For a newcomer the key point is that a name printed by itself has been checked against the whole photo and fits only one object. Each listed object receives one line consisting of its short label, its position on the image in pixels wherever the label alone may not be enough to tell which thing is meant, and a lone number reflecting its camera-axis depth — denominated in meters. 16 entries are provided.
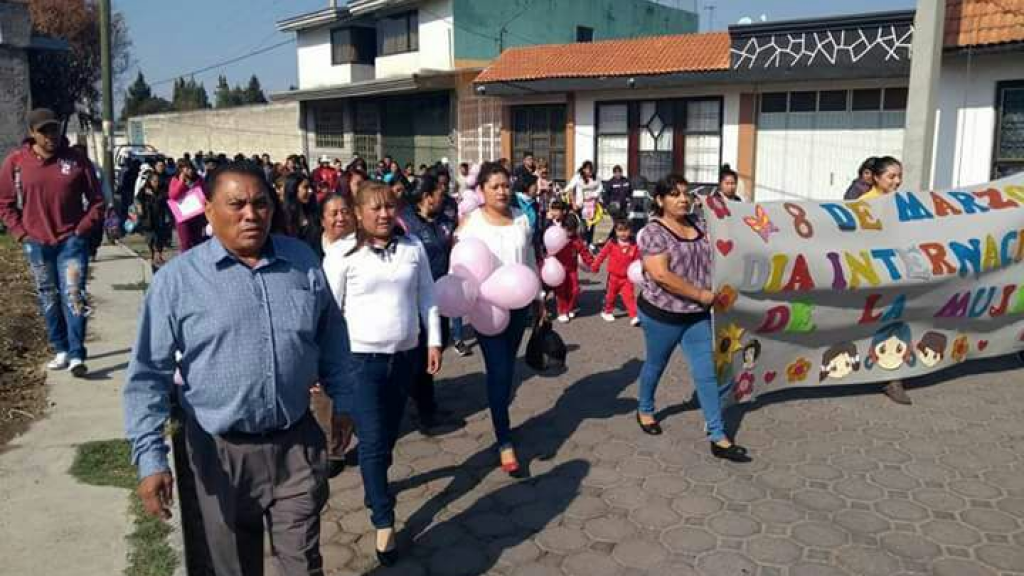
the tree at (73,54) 33.63
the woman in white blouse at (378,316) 4.04
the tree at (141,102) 74.32
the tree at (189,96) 79.00
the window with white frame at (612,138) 19.20
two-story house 22.75
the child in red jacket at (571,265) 9.06
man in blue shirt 2.71
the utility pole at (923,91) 9.77
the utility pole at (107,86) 17.89
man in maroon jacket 6.16
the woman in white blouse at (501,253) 4.89
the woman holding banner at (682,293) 5.10
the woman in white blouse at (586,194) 14.38
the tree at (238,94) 80.62
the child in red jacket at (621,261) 8.97
